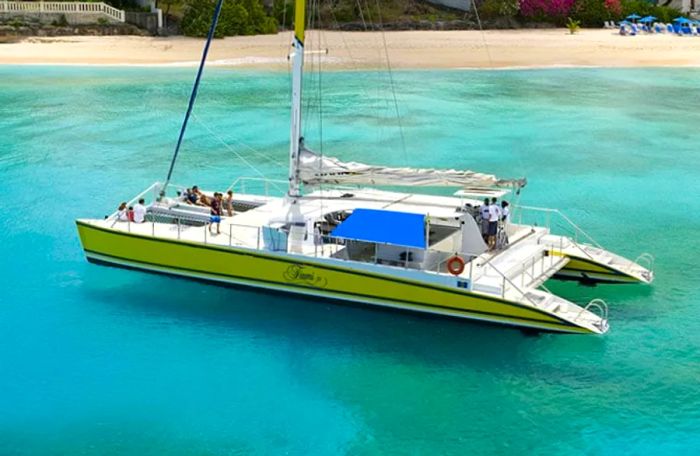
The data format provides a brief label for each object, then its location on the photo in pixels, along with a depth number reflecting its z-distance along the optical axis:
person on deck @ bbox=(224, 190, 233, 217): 23.27
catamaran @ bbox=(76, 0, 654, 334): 18.83
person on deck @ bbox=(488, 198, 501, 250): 20.39
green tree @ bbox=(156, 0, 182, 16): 77.54
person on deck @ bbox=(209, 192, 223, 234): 22.30
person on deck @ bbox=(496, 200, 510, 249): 20.91
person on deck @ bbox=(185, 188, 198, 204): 24.39
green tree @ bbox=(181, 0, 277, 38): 74.25
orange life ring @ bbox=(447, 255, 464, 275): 18.78
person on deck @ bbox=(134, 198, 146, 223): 22.45
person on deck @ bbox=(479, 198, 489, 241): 20.48
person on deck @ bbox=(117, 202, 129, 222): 22.67
